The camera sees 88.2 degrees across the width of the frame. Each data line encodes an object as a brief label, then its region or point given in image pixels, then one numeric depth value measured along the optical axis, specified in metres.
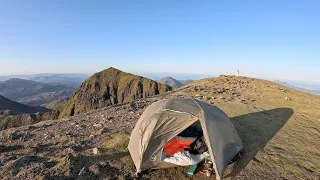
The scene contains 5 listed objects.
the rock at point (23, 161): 6.69
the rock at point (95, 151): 7.73
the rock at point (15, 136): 9.90
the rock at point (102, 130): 10.11
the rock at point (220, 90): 19.66
